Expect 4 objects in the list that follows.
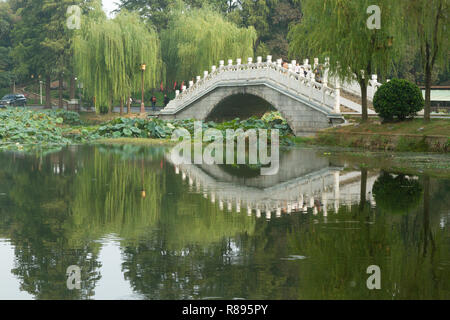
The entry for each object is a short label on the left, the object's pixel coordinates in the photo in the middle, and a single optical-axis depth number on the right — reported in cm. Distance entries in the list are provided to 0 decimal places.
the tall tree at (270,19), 6519
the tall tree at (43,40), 6003
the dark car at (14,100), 6825
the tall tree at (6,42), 7738
